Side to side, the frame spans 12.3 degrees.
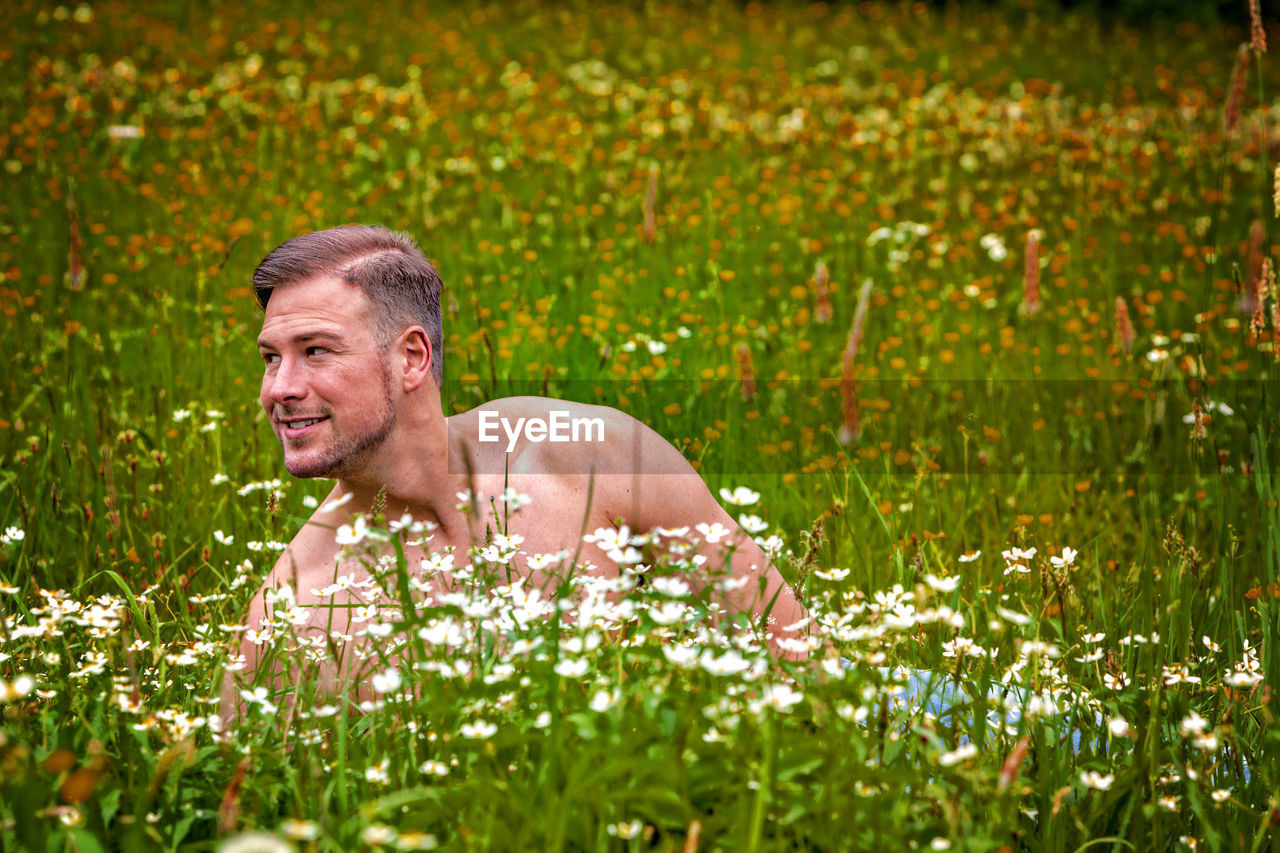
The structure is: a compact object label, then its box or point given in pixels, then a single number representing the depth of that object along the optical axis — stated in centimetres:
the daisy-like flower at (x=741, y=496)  458
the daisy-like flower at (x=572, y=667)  449
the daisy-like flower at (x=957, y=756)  445
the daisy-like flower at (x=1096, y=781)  453
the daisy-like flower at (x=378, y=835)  426
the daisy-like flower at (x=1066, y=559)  467
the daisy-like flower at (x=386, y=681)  448
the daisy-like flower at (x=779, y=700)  447
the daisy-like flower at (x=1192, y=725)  452
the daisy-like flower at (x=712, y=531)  461
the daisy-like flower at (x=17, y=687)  441
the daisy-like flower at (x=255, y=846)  316
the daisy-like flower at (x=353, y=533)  457
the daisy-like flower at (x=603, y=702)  449
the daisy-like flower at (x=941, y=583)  452
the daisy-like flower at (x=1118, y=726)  453
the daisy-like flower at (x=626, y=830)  444
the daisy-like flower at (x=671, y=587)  451
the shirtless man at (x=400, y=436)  490
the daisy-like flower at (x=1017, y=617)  450
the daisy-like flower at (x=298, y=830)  386
